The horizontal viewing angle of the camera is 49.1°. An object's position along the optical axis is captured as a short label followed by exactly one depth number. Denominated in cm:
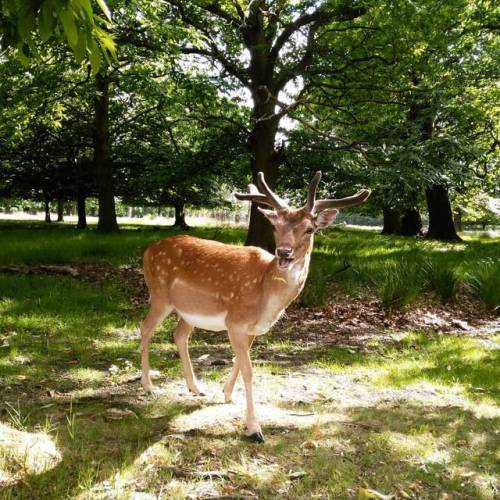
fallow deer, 445
